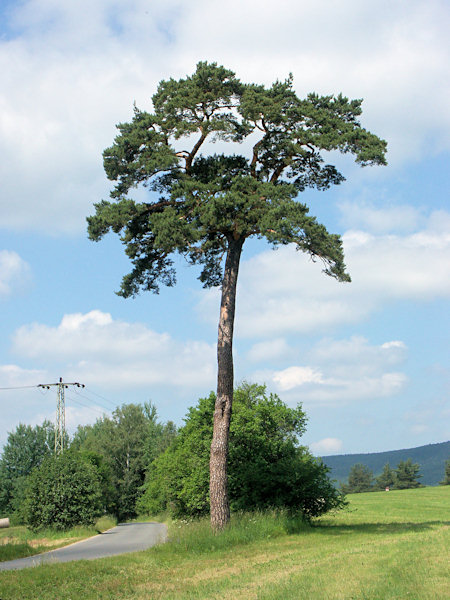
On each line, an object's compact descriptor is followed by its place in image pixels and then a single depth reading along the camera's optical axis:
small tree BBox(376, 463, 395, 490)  123.56
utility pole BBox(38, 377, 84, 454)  48.78
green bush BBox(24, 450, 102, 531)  31.03
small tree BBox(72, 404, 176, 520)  74.94
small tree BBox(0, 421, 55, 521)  79.00
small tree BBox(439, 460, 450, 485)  95.62
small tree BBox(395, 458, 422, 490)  113.18
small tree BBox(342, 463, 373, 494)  140.25
